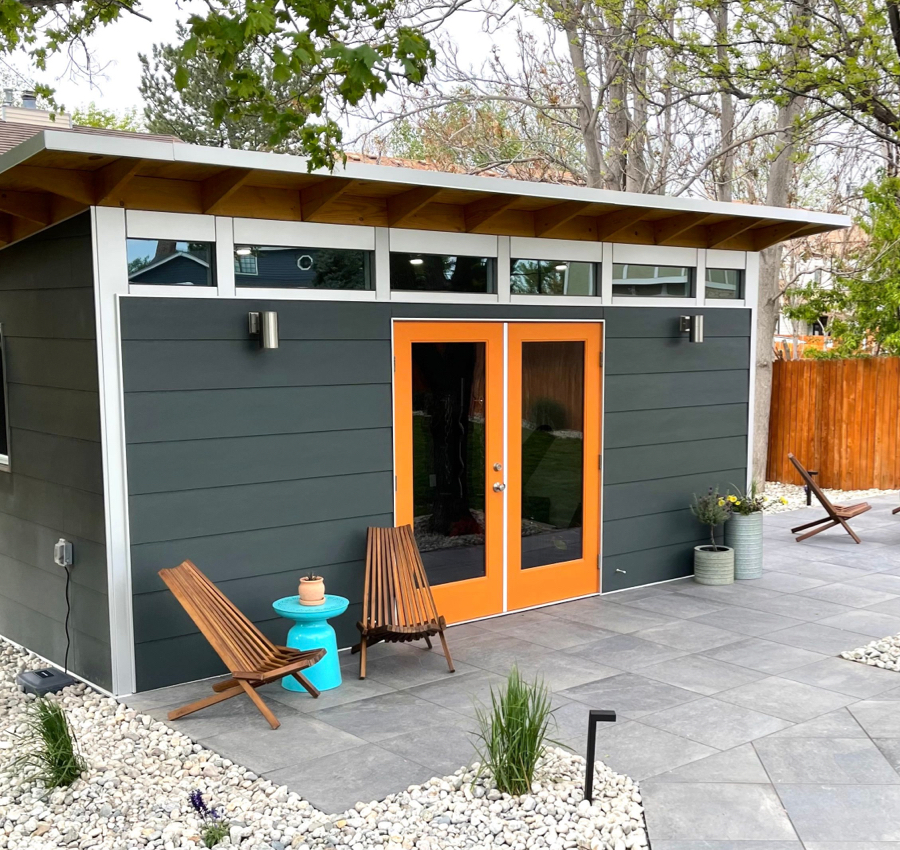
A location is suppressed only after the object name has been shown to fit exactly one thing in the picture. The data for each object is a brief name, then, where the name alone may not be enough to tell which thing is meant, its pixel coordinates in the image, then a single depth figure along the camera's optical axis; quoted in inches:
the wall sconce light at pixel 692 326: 296.4
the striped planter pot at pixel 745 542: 301.7
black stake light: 142.3
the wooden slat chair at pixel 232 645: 182.7
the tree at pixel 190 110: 658.8
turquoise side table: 204.5
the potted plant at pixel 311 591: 205.2
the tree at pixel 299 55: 164.9
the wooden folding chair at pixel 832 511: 363.6
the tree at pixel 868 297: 488.7
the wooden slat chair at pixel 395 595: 213.9
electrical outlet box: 211.2
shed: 199.2
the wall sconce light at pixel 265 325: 212.1
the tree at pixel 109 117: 1095.2
